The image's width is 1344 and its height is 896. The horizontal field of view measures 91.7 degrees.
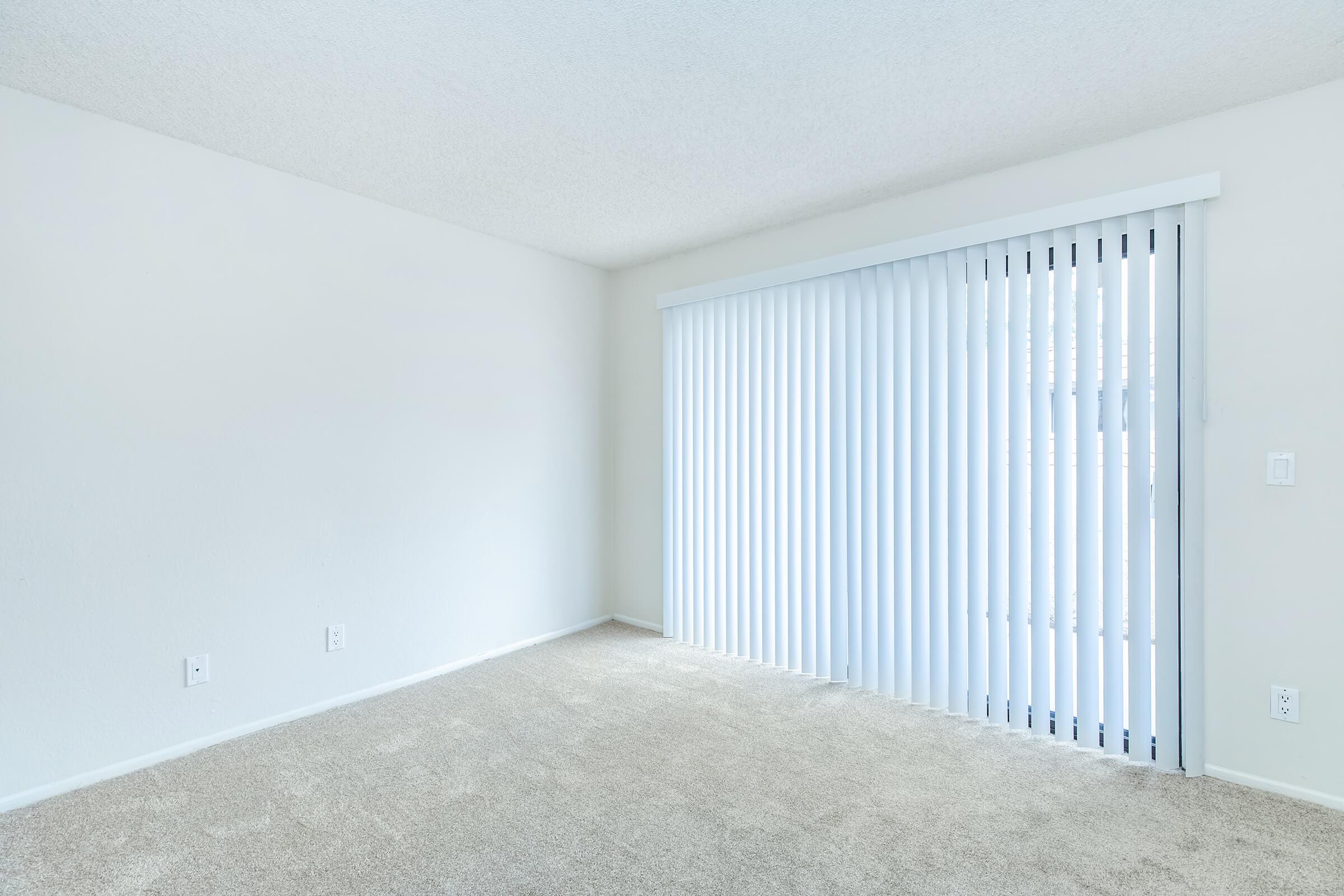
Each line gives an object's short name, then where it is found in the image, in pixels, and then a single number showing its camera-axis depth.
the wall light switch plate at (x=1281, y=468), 2.27
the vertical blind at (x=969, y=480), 2.50
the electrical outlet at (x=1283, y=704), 2.26
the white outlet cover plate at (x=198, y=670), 2.66
